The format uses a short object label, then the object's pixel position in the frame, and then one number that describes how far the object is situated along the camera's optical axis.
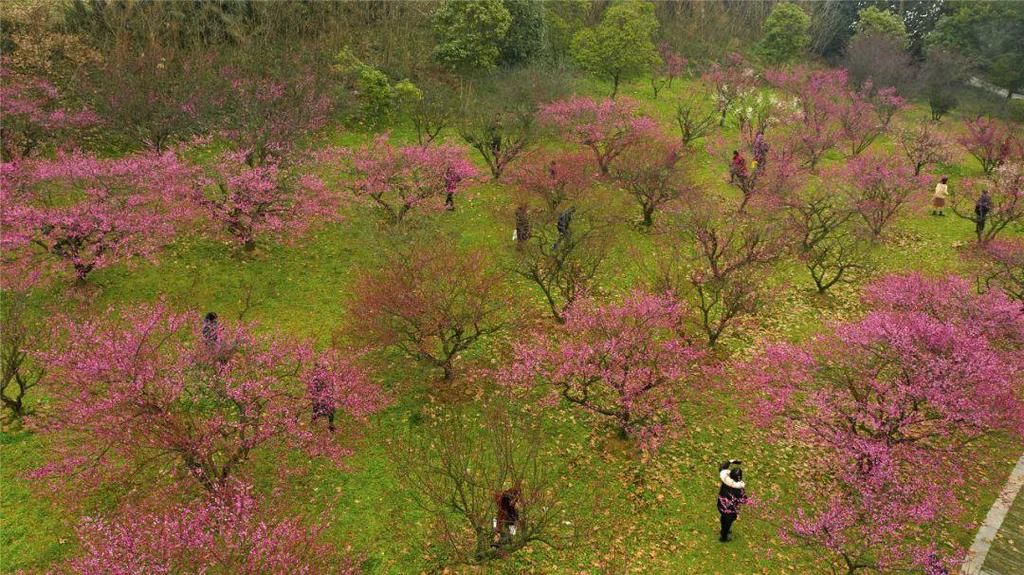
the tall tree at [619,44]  36.91
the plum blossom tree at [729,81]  38.78
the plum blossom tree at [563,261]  19.14
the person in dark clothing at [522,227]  22.42
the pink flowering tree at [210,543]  8.86
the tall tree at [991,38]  47.25
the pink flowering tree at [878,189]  24.70
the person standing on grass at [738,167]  26.58
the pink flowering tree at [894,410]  11.42
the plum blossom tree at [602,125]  28.34
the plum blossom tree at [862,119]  33.78
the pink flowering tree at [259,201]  20.05
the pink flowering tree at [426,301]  14.84
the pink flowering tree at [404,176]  22.31
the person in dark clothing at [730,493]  11.88
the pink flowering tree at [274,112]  22.28
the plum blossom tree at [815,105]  31.30
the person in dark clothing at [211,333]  12.58
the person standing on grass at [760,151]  27.34
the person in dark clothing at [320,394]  13.23
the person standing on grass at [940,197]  28.06
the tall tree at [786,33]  47.59
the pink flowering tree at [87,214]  17.19
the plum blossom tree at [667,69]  45.88
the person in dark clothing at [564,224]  20.23
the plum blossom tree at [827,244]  22.19
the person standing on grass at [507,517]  10.93
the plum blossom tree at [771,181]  26.14
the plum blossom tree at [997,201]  24.05
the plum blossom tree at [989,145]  32.06
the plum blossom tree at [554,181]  23.36
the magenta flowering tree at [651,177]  24.83
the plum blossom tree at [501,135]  27.70
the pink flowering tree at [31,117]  22.89
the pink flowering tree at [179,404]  11.19
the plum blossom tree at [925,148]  31.06
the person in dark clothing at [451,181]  23.31
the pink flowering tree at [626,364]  13.67
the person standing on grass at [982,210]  24.30
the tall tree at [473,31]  35.00
